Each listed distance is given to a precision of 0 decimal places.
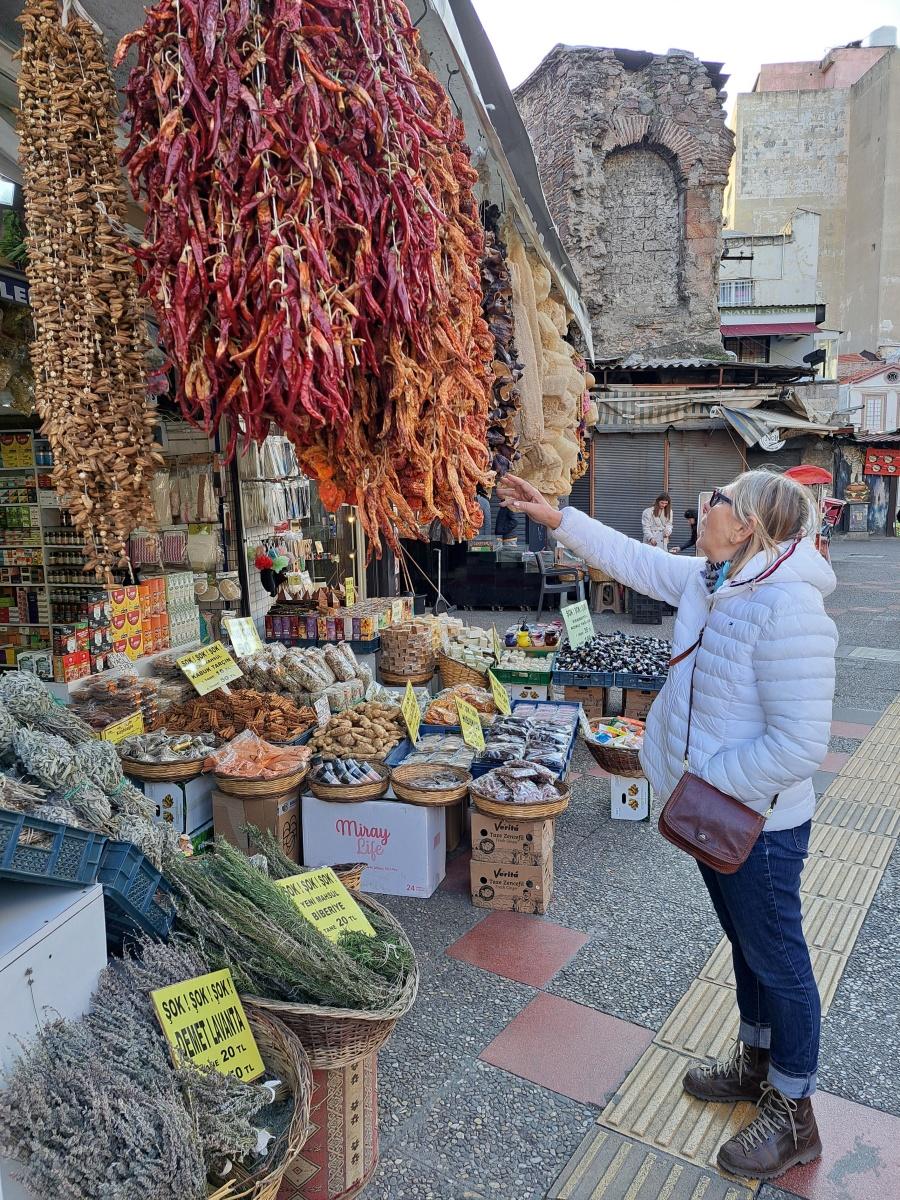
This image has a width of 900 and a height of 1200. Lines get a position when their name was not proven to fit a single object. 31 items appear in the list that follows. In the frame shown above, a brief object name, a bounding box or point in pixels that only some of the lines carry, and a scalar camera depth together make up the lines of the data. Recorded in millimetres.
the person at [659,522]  11273
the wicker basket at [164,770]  3883
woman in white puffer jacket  2143
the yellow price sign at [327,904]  2361
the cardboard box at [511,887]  3761
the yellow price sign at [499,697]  5136
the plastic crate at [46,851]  1571
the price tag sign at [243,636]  5281
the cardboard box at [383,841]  3865
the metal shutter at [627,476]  15055
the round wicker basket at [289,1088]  1605
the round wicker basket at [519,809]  3652
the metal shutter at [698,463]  14930
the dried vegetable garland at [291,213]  1273
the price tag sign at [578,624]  6109
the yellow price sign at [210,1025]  1761
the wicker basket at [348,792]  3820
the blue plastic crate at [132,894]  1880
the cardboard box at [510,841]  3721
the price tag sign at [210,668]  4492
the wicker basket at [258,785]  3801
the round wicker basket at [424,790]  3762
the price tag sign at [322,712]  4492
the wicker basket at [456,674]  5891
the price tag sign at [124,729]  4109
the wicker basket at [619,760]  4816
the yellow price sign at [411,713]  4348
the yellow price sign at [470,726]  4262
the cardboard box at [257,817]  3887
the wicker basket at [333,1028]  1975
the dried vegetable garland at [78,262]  1571
